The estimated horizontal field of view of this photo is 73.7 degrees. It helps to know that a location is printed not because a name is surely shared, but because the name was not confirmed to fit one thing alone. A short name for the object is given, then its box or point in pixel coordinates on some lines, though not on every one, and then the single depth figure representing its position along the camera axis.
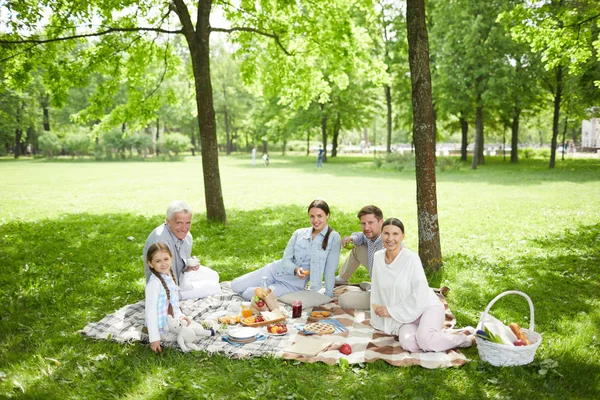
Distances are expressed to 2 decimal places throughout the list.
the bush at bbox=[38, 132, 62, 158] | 47.72
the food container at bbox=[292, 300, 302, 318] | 5.93
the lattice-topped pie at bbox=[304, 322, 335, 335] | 5.36
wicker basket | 4.38
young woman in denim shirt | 6.30
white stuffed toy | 4.91
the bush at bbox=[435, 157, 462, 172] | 28.88
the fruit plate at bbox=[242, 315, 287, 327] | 5.53
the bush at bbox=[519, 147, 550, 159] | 45.18
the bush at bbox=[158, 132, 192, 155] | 53.03
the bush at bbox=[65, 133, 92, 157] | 48.91
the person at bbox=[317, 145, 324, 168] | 34.69
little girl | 4.71
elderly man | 6.00
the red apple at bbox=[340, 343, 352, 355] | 4.79
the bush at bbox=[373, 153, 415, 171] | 30.23
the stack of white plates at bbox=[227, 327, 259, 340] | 5.06
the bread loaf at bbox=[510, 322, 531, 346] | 4.59
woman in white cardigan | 4.83
